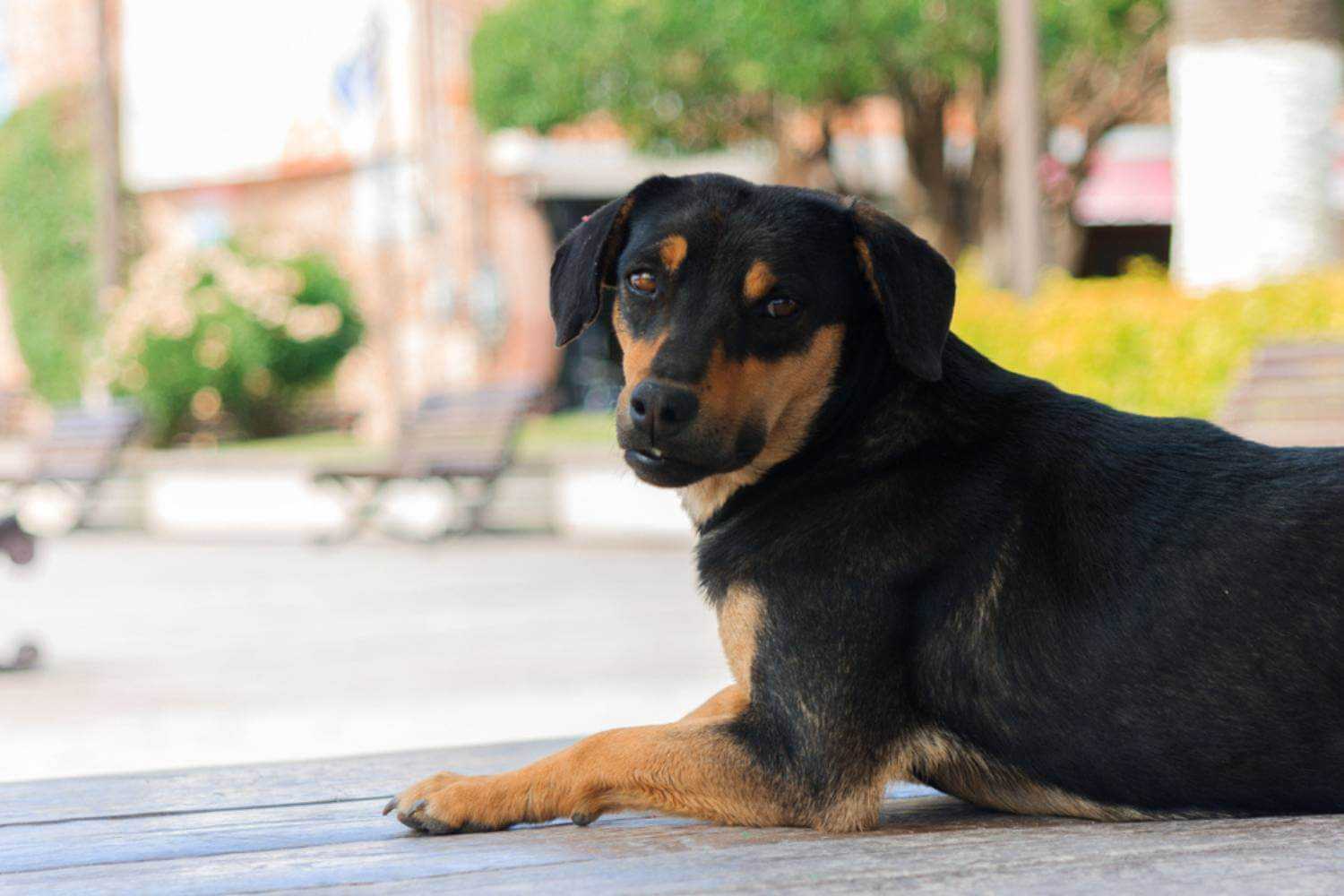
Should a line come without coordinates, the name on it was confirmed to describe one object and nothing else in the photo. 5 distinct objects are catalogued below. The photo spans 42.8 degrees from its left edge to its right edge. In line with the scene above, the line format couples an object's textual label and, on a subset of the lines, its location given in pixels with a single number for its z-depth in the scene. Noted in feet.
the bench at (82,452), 52.21
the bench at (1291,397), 21.61
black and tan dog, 8.45
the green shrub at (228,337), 72.79
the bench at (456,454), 46.01
